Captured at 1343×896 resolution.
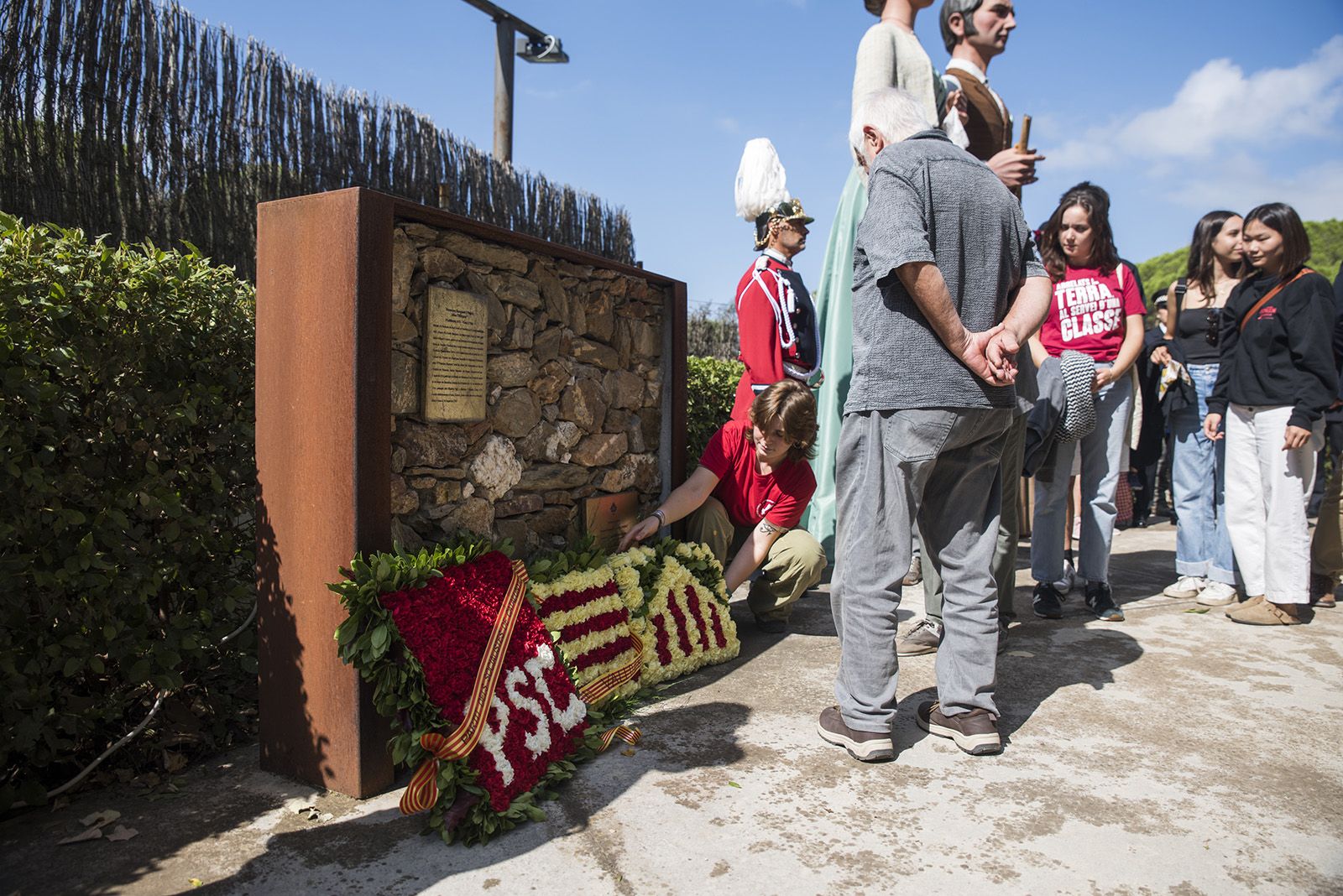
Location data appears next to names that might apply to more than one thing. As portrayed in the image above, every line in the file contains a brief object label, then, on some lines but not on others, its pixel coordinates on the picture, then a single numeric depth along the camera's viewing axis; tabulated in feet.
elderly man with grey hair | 8.48
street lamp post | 27.68
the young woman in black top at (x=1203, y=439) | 15.87
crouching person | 12.55
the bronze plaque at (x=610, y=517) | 11.89
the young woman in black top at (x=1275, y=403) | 13.58
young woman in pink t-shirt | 14.05
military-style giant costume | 14.53
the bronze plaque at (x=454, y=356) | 8.91
